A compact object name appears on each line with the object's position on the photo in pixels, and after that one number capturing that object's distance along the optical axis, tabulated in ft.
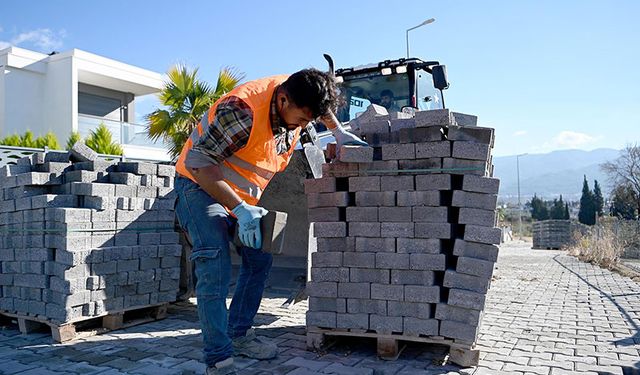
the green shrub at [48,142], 46.02
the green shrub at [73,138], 49.45
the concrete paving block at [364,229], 13.28
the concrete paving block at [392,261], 12.89
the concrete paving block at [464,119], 13.25
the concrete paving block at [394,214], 13.04
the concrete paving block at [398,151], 13.11
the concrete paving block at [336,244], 13.50
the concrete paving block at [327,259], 13.51
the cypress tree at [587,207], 145.28
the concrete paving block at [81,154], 17.40
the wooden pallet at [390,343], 12.28
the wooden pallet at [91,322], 15.08
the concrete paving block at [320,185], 13.89
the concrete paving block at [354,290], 13.19
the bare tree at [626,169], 125.29
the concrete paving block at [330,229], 13.55
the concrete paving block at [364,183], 13.39
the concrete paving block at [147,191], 17.53
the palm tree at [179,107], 37.40
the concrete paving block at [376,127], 13.85
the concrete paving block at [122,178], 17.25
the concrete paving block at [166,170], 18.58
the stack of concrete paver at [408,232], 12.41
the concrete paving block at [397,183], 13.07
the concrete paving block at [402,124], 13.33
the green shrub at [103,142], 49.26
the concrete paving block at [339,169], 13.70
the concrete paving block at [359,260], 13.23
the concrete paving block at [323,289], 13.51
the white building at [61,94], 57.36
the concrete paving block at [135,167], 17.78
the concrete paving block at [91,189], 16.11
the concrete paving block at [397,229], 12.95
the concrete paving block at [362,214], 13.35
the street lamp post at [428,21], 34.43
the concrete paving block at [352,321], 13.15
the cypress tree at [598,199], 146.97
